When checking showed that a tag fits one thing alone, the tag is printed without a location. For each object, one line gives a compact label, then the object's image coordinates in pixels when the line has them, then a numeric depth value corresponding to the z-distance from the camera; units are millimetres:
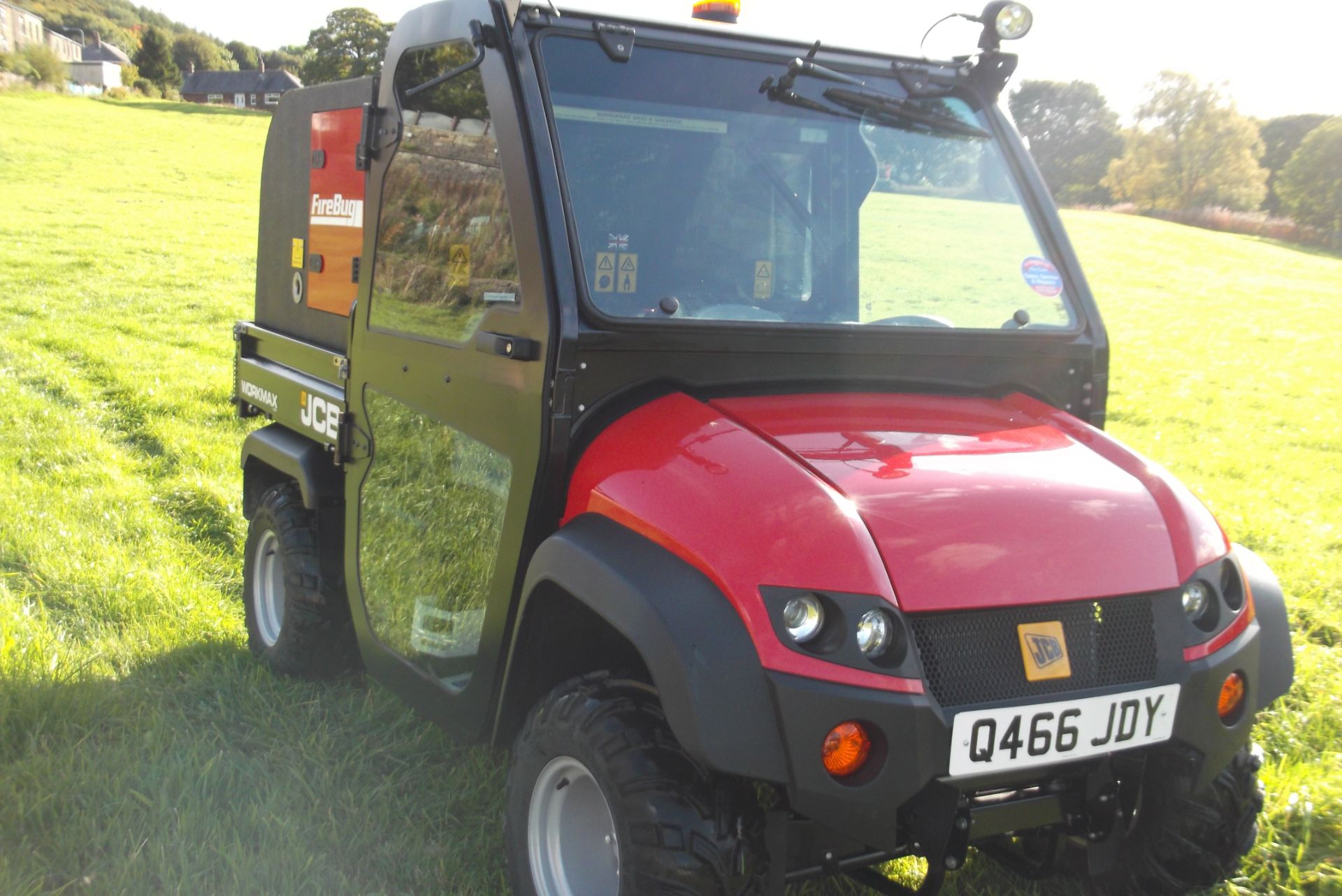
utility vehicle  2266
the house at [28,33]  136250
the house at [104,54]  146750
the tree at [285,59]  115869
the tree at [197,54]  124250
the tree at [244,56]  139375
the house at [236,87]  95938
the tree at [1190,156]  46656
